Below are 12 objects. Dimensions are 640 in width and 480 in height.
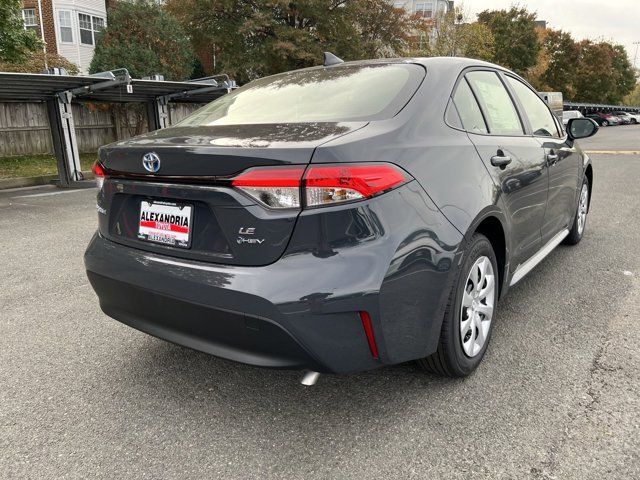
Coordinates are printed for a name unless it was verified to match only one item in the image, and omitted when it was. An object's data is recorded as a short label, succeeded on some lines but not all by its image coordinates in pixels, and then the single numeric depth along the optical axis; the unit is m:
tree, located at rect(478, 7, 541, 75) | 45.25
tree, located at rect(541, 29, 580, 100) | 54.53
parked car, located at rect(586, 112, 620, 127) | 54.81
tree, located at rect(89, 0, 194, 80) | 17.94
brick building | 24.50
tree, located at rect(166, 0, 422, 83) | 21.11
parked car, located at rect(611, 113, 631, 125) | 56.74
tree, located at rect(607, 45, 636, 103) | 64.62
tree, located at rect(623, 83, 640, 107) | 95.29
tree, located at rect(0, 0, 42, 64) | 13.02
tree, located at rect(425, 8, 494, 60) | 32.50
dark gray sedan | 2.01
